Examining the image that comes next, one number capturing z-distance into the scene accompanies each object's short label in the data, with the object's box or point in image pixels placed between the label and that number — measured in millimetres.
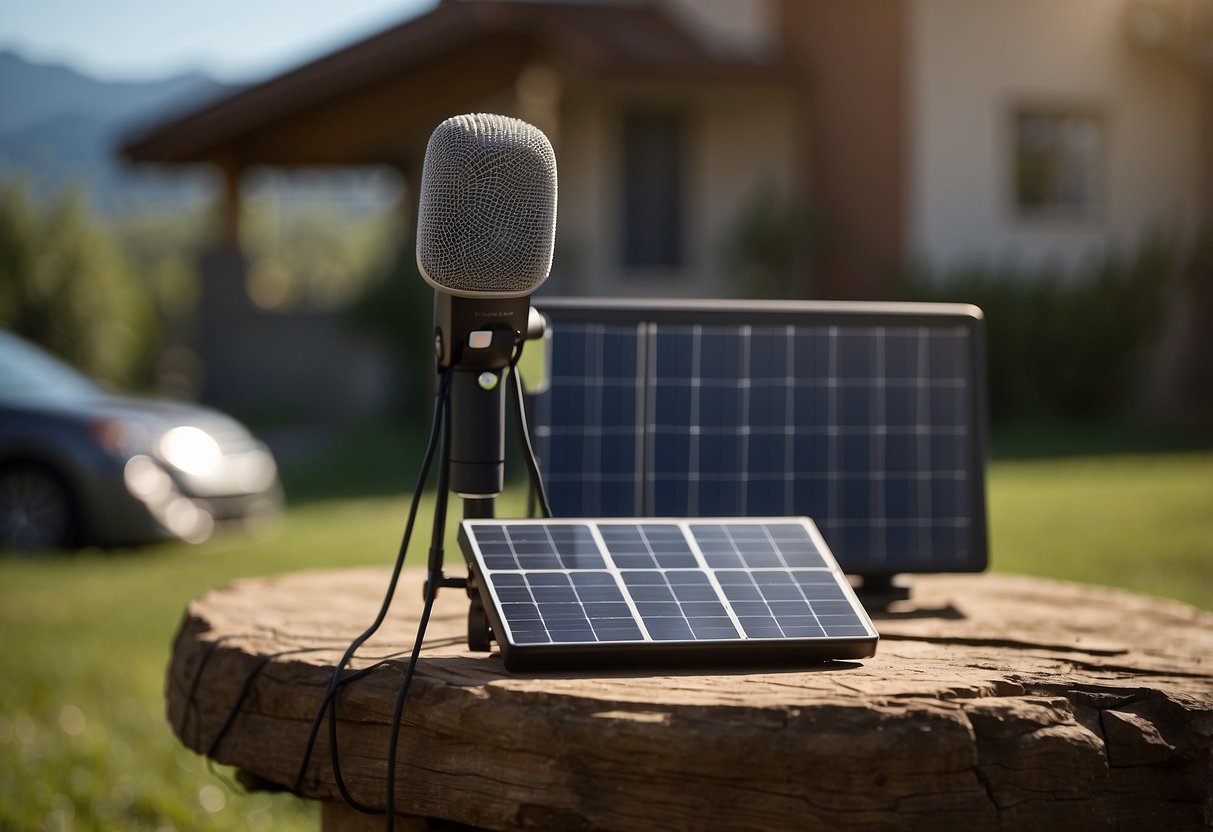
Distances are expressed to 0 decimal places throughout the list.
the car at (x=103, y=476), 8438
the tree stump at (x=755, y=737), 1755
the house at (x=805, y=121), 15180
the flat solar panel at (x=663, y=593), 1995
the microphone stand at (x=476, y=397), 2111
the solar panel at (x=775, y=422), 2764
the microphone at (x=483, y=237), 2021
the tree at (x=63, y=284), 17141
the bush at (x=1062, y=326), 14453
